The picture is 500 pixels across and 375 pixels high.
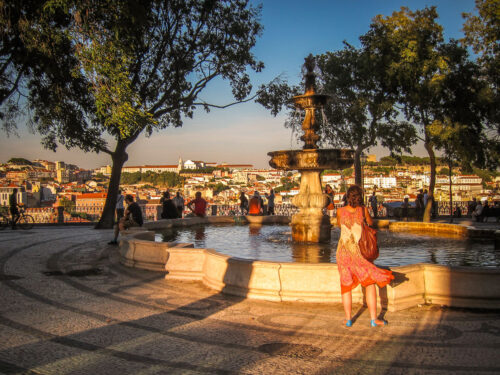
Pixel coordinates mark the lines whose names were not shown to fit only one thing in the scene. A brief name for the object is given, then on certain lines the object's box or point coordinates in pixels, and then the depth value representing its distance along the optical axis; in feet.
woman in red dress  16.52
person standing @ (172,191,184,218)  56.49
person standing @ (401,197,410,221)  69.80
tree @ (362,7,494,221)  60.95
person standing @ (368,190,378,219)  68.61
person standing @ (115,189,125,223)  59.67
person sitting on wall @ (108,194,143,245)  37.24
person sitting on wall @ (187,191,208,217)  49.93
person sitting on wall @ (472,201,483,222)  63.88
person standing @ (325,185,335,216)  49.62
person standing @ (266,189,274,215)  67.51
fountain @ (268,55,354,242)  33.58
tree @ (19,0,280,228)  44.41
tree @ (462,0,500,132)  59.83
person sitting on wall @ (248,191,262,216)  55.88
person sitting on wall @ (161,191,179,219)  49.60
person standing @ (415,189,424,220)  67.74
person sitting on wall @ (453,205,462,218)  74.23
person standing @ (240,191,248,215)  69.97
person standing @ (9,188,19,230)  57.00
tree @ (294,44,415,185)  69.56
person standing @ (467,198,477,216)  76.03
